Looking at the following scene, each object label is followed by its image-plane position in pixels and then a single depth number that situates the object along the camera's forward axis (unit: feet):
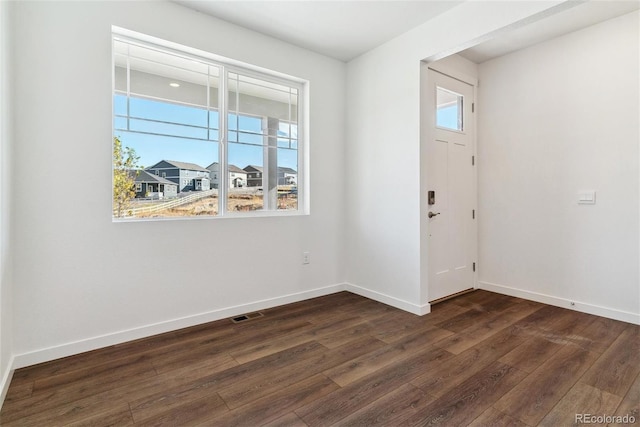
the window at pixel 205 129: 8.54
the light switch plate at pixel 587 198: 9.94
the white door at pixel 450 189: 11.20
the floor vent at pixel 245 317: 9.66
